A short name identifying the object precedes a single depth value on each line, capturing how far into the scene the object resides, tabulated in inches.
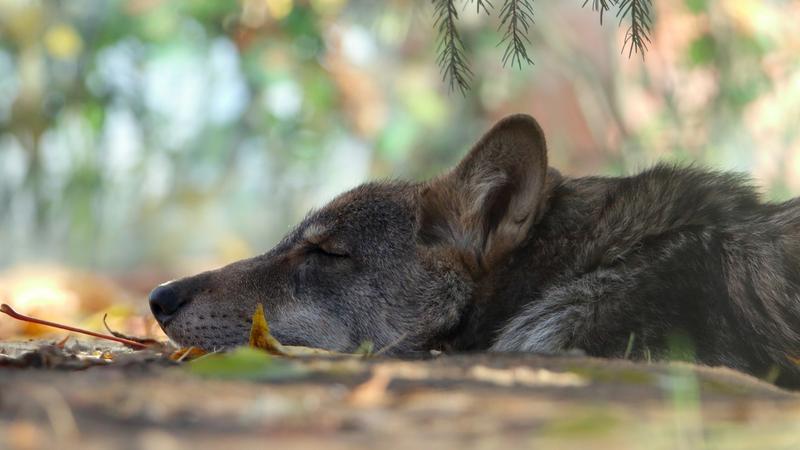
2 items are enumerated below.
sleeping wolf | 305.9
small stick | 324.5
